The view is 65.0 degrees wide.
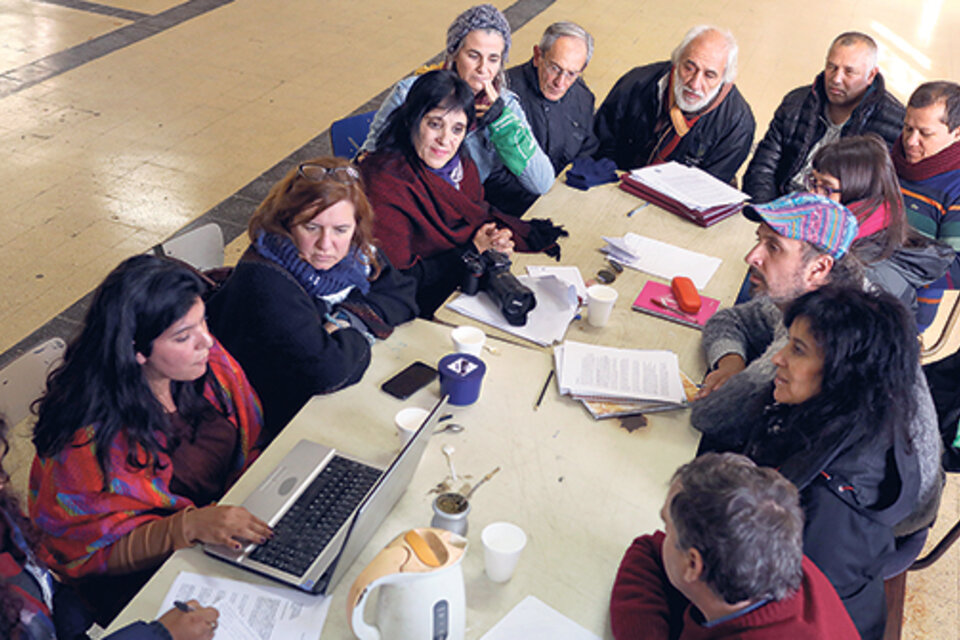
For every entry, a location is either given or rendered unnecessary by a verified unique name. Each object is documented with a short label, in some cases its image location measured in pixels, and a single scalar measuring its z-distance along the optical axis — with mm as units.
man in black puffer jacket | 3531
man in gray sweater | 2295
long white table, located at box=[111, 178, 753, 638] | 1543
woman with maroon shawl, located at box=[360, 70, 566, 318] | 2791
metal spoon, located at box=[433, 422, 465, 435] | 1960
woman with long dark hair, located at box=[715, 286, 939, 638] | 1710
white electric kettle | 1262
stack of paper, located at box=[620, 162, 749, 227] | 3211
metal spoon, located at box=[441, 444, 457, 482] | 1857
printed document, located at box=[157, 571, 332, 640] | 1417
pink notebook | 2535
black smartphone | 2076
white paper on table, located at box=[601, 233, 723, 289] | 2820
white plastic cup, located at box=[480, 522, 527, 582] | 1521
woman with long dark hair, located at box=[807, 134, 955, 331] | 2631
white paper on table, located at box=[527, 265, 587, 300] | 2648
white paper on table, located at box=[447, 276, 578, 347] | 2385
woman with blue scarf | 2113
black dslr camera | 2383
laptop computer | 1480
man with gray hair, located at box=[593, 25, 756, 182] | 3574
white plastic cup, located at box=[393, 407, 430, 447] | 1831
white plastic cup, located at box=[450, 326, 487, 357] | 2148
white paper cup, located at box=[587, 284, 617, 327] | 2404
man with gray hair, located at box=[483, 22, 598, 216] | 3494
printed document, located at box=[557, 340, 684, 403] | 2129
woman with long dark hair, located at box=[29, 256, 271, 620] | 1632
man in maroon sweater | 1286
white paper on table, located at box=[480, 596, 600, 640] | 1452
